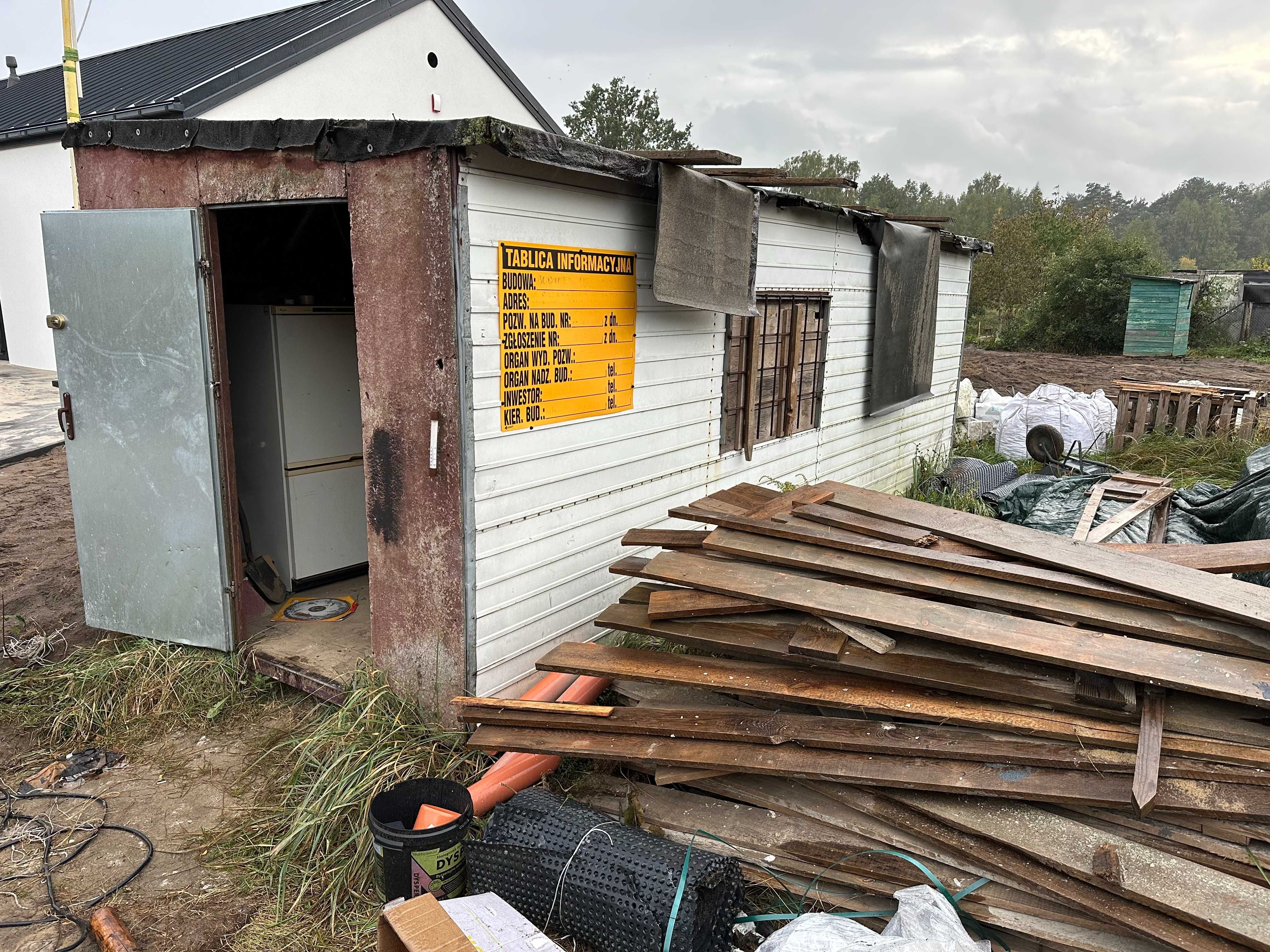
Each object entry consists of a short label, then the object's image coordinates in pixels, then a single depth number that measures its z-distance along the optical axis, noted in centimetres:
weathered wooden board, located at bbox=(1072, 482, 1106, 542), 504
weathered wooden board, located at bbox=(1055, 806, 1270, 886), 283
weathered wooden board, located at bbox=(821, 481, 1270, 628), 342
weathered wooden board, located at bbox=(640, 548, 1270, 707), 305
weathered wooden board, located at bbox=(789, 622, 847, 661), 345
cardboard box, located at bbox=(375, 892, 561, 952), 254
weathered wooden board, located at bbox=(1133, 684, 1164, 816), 284
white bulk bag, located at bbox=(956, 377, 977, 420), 1240
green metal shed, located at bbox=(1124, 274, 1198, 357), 2298
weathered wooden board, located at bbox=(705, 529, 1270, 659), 331
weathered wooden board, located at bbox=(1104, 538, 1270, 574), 404
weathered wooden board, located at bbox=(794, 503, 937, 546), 425
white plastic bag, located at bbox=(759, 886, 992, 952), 265
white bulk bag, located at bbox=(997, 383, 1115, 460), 1152
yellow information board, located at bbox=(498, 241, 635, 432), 415
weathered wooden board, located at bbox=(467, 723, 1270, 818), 291
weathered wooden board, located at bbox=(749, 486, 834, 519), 475
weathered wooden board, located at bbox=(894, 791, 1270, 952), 261
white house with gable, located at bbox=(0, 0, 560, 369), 1214
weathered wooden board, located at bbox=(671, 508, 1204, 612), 361
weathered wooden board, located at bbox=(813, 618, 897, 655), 345
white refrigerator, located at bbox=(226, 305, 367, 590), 543
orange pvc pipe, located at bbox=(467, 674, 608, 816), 369
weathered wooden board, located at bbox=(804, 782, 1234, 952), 266
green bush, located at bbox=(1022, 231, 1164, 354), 2414
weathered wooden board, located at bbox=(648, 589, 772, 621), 381
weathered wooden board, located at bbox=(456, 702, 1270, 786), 303
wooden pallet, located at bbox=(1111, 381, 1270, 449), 1134
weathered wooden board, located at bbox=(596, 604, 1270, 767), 302
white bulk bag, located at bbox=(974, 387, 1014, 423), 1266
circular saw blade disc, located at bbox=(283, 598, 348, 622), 533
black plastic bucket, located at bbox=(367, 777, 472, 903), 320
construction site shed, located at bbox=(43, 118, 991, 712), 396
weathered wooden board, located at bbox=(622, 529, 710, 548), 452
